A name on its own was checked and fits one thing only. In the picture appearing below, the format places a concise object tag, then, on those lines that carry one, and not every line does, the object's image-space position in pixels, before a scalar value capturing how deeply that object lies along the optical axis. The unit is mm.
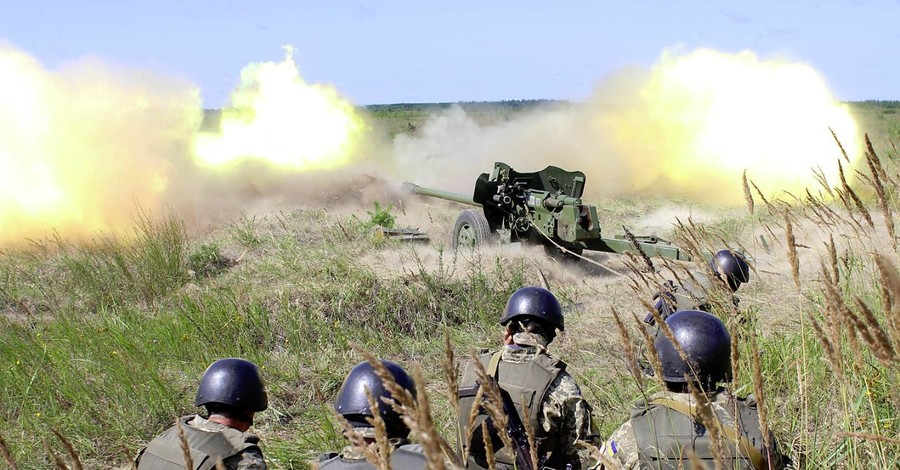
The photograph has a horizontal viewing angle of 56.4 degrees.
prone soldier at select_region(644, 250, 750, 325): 5445
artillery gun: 11219
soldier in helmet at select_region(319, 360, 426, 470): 2633
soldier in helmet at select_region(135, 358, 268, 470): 3207
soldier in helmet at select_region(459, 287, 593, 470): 3969
